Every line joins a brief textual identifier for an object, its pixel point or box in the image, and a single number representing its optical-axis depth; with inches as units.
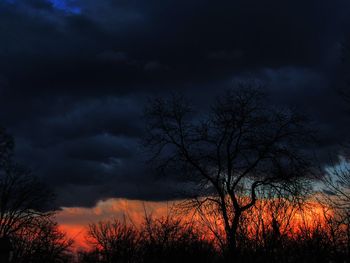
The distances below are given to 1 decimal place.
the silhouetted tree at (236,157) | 1187.3
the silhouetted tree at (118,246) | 2301.8
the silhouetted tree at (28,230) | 2066.9
